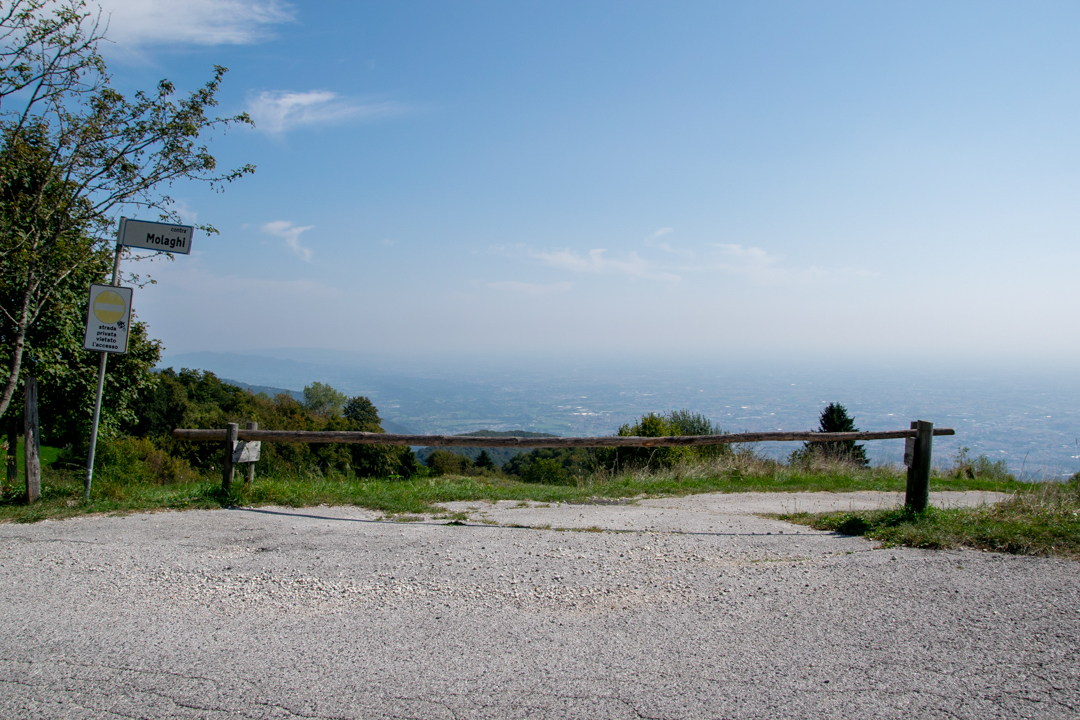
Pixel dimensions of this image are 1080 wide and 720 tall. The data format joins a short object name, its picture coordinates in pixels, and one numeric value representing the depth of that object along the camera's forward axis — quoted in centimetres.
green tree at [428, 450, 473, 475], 3084
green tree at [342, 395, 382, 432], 5178
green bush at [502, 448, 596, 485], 1661
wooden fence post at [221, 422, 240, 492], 729
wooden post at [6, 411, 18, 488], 934
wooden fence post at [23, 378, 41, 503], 656
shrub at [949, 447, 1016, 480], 1379
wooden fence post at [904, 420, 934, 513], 636
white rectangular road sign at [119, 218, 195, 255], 711
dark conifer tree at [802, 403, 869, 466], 1470
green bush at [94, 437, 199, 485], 934
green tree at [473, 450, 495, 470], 3565
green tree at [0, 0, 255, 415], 732
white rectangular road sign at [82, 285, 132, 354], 683
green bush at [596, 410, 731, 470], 1477
